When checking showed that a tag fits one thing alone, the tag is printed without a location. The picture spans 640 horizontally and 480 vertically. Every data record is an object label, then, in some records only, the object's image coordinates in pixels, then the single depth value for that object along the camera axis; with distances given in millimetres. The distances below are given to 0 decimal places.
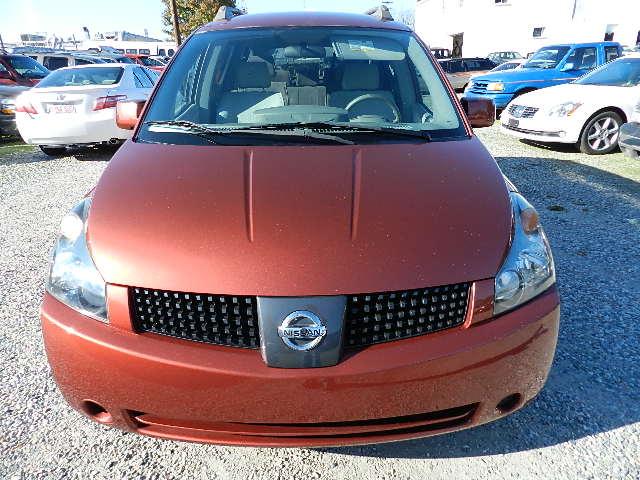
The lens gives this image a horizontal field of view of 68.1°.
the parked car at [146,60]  20938
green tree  31719
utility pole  23000
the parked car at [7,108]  8922
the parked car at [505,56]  23391
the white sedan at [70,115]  6984
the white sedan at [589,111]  7562
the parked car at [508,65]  16141
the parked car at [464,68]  16516
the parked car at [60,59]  14875
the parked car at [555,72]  11242
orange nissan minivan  1560
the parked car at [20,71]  9766
